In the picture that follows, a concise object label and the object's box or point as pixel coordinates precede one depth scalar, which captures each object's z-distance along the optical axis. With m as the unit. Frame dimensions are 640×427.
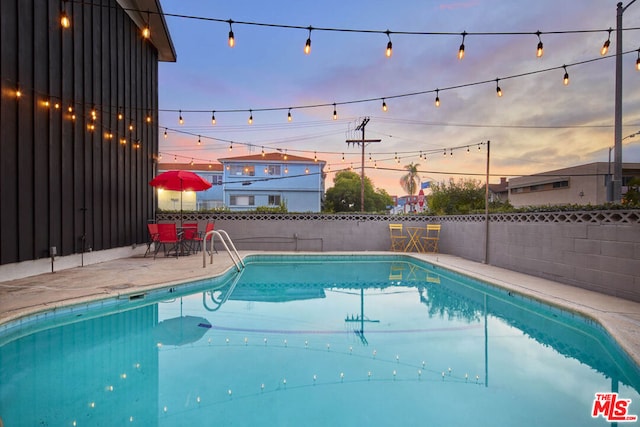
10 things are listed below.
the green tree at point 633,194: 4.93
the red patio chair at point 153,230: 8.86
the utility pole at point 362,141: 16.79
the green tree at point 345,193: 34.78
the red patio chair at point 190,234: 9.29
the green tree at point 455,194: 18.06
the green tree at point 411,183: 46.56
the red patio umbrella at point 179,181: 8.99
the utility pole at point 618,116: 7.00
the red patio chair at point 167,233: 8.61
